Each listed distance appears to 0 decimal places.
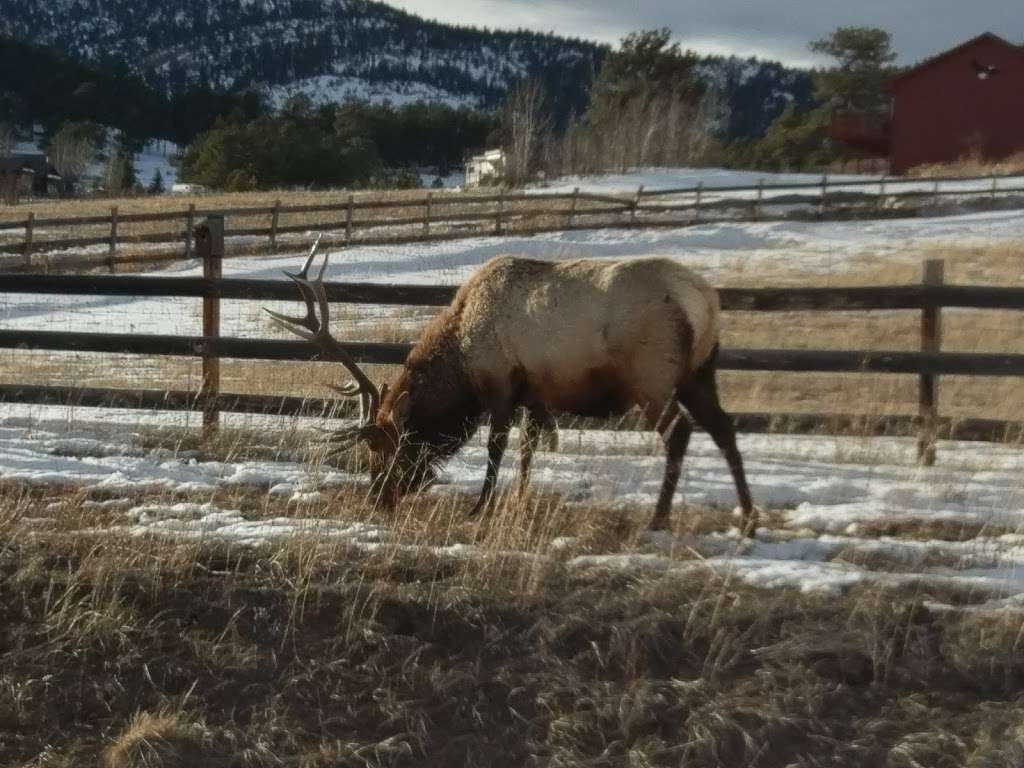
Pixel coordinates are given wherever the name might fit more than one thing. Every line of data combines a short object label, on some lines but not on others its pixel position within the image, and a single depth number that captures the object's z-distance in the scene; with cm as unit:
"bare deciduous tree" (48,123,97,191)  8175
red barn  4722
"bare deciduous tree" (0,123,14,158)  8538
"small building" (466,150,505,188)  5631
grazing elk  704
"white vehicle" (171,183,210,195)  5809
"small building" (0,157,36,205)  5547
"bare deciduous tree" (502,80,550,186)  5256
